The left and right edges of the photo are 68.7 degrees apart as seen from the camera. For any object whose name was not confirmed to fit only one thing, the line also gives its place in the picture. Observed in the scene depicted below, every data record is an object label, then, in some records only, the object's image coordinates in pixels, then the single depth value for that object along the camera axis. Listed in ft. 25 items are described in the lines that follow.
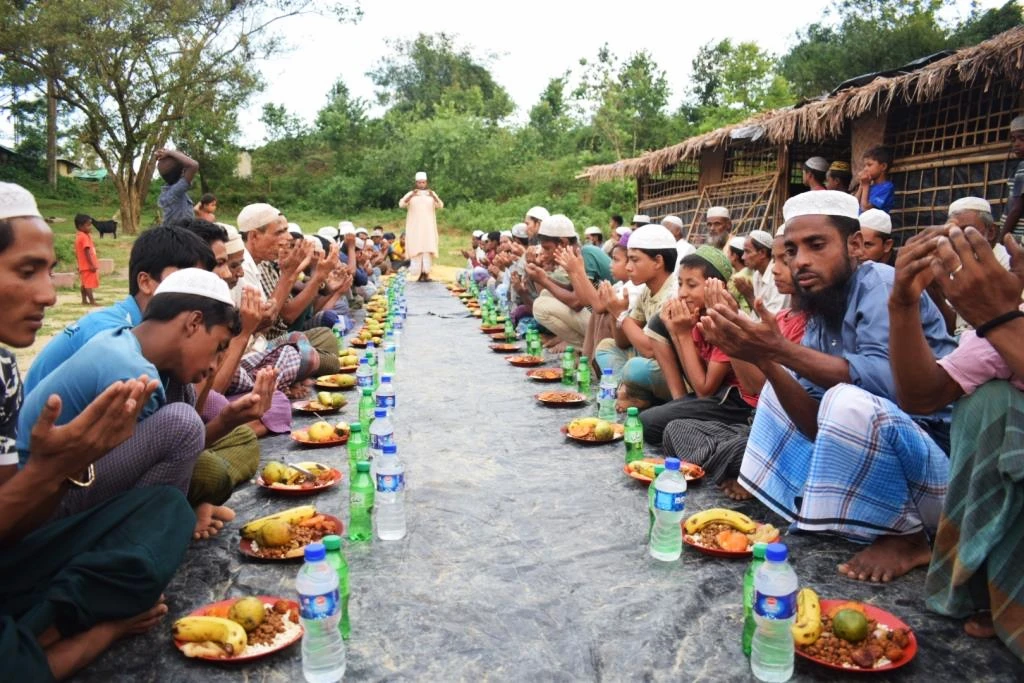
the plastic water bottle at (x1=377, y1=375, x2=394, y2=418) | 15.71
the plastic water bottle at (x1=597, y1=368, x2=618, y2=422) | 16.60
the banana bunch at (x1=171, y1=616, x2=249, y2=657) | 7.21
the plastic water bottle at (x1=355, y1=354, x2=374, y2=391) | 17.99
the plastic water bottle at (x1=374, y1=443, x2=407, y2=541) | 10.44
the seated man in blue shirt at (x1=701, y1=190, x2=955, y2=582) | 9.10
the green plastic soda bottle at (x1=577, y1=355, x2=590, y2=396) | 19.40
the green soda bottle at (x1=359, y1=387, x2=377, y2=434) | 15.58
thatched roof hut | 24.94
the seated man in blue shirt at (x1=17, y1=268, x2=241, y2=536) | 7.73
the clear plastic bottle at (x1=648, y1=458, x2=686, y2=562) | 9.52
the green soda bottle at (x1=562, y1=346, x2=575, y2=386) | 20.40
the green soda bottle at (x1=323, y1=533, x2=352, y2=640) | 7.47
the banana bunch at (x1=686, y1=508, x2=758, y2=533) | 10.01
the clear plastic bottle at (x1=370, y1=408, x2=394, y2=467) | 12.39
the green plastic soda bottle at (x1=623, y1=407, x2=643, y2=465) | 13.00
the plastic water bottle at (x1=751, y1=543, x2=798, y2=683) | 6.77
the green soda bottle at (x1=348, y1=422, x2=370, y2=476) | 13.10
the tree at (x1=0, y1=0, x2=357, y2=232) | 67.92
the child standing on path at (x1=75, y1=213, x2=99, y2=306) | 41.22
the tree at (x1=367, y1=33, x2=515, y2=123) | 135.23
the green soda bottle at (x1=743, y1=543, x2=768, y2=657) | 7.24
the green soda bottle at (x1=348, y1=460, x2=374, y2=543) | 10.30
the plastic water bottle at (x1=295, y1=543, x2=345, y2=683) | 6.82
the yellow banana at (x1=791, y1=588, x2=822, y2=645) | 7.32
